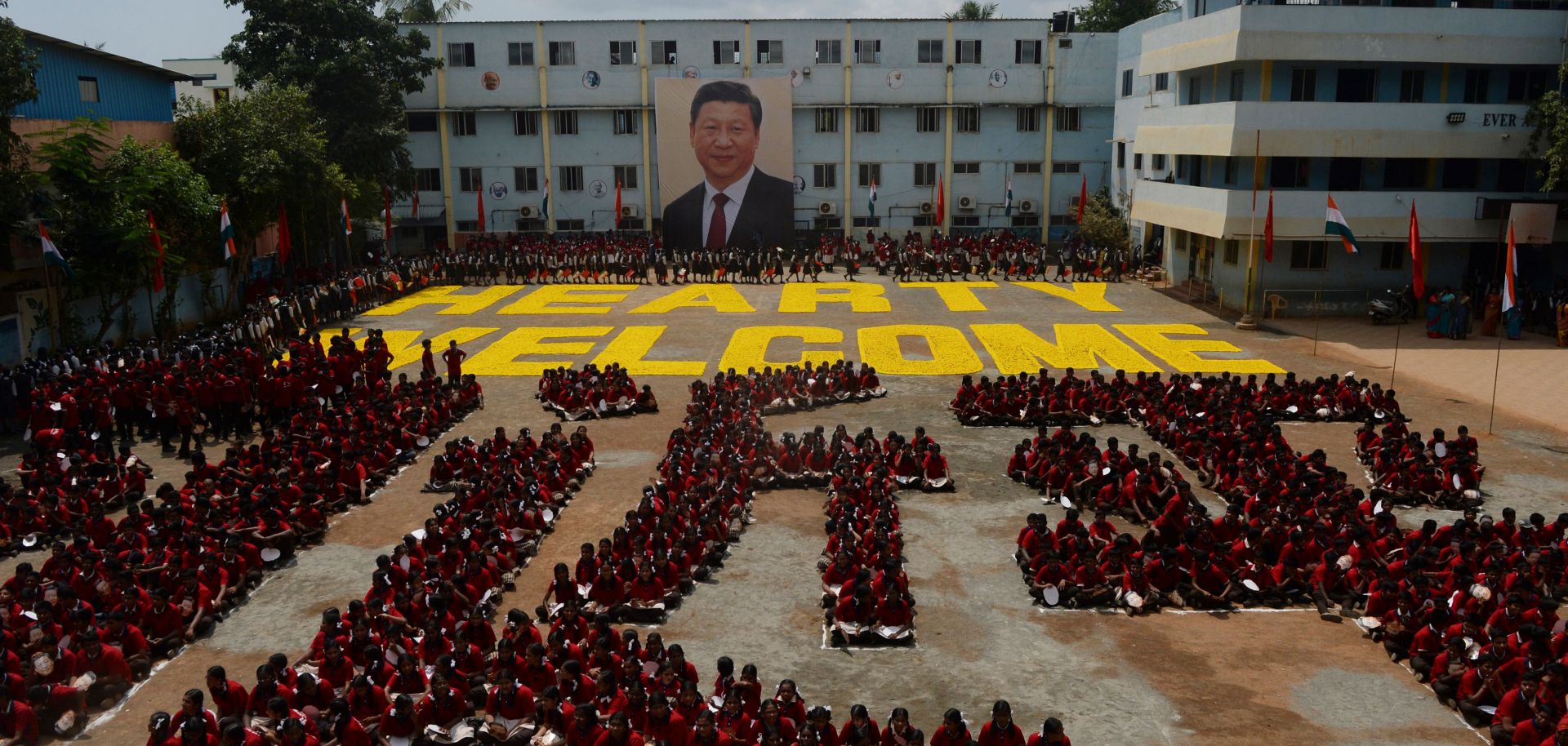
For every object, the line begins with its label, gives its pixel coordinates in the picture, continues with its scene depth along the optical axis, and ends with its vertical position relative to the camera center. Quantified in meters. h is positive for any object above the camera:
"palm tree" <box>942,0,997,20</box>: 70.56 +11.30
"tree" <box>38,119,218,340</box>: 25.73 -0.11
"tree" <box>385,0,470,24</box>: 59.84 +9.86
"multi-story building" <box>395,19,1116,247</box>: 51.97 +3.60
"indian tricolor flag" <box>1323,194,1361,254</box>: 29.72 -0.96
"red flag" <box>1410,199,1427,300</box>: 27.28 -1.84
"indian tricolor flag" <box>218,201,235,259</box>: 29.96 -0.89
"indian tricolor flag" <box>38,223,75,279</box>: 23.47 -1.14
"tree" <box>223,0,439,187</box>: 43.09 +5.06
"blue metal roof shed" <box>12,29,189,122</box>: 29.09 +3.17
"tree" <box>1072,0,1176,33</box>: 66.56 +10.44
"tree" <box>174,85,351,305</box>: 33.16 +1.32
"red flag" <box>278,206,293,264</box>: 34.50 -1.17
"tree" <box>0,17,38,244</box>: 22.95 +1.84
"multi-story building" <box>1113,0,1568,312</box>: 32.59 +1.75
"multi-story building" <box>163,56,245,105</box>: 75.88 +8.71
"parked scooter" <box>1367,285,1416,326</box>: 32.88 -3.39
